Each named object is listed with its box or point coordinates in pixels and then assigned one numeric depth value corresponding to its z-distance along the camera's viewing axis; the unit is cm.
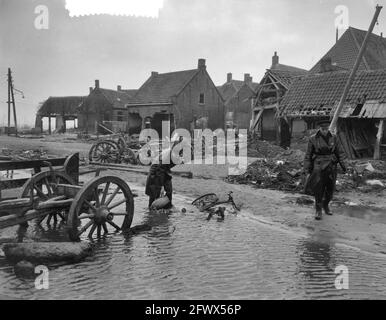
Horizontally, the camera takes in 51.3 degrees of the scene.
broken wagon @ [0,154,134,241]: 591
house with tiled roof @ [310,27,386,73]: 2717
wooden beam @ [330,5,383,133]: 1395
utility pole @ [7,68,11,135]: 4189
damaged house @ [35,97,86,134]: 5000
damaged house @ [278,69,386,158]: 1784
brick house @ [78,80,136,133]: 4622
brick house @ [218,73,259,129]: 4816
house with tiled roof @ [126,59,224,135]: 3719
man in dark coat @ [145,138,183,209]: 884
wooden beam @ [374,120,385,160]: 1711
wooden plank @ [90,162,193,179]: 1424
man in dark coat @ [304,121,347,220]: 821
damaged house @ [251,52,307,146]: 2516
